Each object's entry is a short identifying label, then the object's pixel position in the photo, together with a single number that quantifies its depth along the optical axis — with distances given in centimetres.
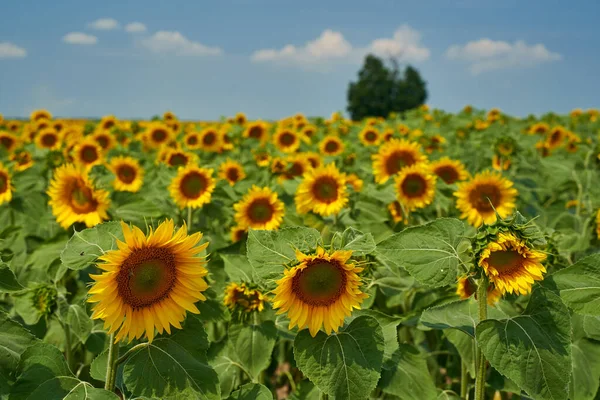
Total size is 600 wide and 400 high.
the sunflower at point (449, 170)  493
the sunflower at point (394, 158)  496
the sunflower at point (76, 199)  368
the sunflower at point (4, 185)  445
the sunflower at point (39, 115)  1138
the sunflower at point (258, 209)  428
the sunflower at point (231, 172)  561
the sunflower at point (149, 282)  185
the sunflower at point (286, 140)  815
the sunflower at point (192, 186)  426
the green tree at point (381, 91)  5628
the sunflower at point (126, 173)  539
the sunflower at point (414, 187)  425
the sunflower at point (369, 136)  830
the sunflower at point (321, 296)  203
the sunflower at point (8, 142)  843
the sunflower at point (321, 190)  426
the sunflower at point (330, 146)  729
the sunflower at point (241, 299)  264
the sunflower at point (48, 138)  837
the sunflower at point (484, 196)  412
